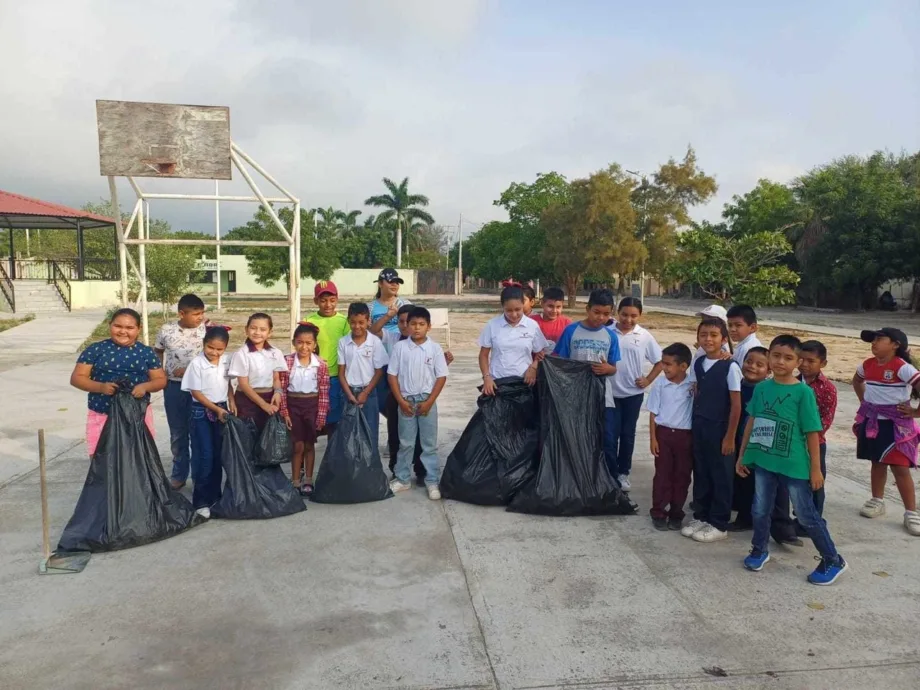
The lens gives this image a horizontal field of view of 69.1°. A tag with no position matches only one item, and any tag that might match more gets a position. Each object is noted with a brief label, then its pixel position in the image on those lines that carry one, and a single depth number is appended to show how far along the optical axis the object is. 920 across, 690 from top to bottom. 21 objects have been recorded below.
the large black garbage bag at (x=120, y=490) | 3.50
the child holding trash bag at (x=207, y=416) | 4.10
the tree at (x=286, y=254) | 29.80
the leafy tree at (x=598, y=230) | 24.44
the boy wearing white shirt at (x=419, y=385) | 4.46
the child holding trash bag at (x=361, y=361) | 4.51
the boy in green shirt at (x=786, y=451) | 3.27
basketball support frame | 8.22
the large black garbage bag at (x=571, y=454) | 4.11
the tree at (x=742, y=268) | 14.55
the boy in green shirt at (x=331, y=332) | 4.67
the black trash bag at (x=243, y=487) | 4.01
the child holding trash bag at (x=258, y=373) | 4.21
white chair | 13.23
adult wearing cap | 4.84
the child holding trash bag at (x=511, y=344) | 4.43
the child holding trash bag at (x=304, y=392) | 4.40
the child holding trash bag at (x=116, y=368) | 3.73
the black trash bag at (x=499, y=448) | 4.30
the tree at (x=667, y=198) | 25.94
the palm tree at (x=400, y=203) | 55.25
